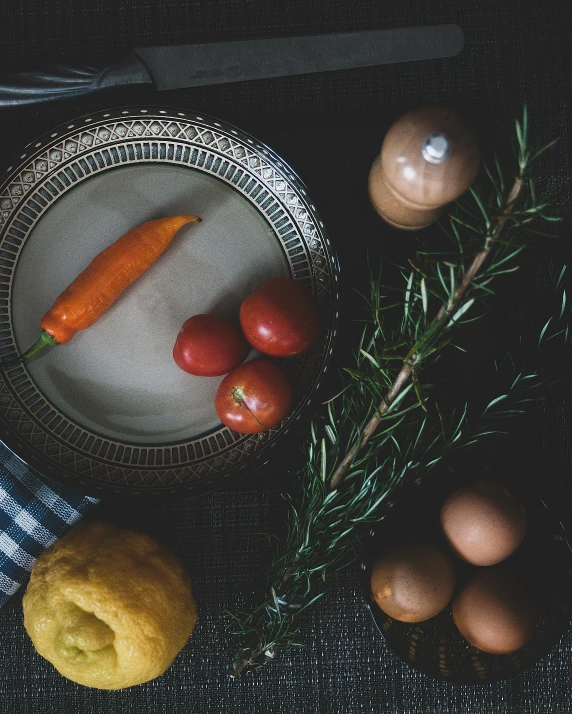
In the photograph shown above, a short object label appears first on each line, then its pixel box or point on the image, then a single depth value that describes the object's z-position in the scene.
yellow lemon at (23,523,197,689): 0.70
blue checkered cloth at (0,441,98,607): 0.79
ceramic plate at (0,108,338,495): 0.77
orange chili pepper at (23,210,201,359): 0.75
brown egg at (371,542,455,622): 0.69
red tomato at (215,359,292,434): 0.72
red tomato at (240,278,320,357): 0.71
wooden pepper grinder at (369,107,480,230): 0.60
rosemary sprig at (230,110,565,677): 0.61
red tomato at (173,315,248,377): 0.73
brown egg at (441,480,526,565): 0.69
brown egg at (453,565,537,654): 0.70
